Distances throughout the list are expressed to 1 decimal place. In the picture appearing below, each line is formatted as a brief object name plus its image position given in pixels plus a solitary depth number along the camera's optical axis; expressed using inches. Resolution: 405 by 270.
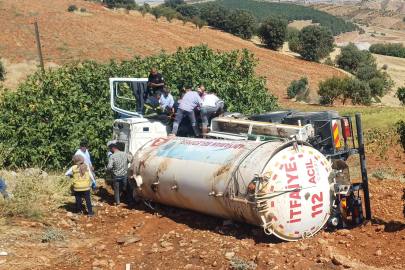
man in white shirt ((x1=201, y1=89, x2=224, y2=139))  441.4
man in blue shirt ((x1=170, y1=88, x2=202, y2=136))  446.0
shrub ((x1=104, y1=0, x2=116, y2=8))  3125.0
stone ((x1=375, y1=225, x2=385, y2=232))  317.1
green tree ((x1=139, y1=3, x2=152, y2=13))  3360.2
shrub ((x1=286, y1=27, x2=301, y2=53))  2773.1
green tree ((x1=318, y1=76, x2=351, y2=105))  1535.4
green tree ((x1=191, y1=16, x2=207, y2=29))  3012.6
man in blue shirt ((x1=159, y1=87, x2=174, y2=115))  481.2
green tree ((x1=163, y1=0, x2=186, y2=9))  4072.3
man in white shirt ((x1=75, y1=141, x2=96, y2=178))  434.1
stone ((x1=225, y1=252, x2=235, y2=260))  291.0
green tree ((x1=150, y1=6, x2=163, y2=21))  3122.5
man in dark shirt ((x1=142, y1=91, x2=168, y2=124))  457.7
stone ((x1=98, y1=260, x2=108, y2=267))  299.4
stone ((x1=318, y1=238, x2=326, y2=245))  285.1
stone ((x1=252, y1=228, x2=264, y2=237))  323.0
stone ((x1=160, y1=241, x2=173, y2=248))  330.2
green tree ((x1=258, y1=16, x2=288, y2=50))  2802.7
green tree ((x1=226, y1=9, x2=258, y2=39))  2984.7
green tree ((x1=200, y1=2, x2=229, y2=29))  3208.7
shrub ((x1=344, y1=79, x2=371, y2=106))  1579.7
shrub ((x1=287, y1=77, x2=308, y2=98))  1776.0
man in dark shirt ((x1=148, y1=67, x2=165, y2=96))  481.1
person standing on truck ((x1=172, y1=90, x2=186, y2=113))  467.0
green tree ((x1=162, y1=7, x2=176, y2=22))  3063.5
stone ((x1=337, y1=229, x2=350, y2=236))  312.5
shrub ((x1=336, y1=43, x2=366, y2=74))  2549.2
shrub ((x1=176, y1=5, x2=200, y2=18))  3613.4
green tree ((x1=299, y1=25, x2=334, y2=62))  2635.3
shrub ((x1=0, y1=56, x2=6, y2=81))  1622.8
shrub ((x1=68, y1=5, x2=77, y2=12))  2630.4
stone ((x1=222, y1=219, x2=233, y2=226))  348.8
